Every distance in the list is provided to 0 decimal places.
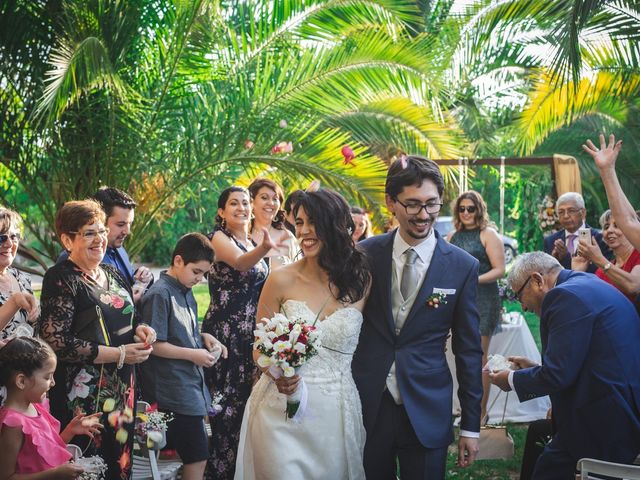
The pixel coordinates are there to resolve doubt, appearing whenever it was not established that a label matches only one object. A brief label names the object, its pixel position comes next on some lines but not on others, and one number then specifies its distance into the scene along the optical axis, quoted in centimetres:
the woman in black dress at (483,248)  830
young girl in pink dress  390
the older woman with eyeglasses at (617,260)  564
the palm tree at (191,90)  852
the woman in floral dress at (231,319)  627
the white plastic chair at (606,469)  381
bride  405
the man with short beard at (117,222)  558
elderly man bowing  427
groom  410
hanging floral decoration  1002
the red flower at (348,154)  938
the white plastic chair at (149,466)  514
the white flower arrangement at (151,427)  498
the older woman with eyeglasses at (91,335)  455
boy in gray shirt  532
